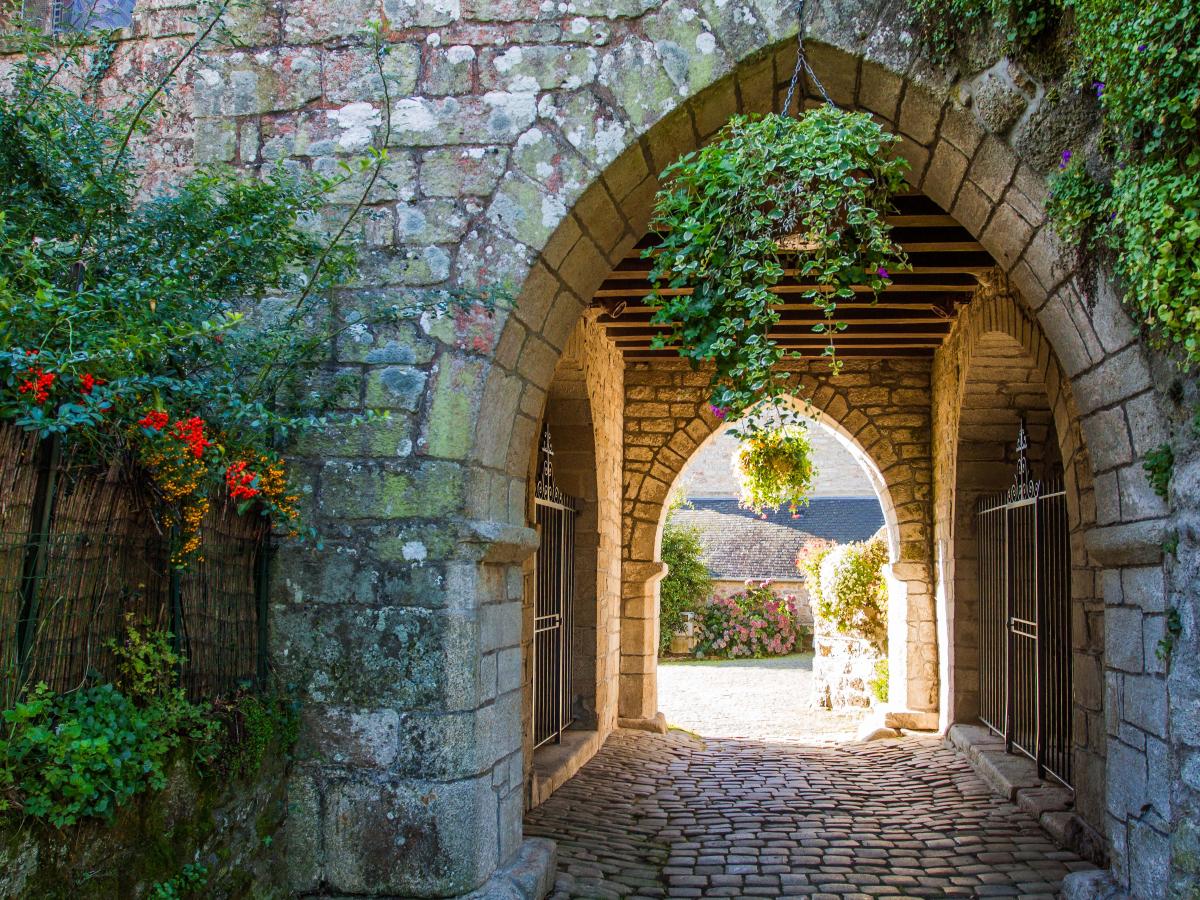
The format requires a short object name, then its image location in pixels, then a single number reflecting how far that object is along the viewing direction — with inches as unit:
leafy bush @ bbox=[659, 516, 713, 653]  716.0
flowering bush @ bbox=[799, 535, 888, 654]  411.2
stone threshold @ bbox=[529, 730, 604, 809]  213.8
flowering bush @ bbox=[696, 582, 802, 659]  722.8
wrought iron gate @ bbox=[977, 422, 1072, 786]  218.1
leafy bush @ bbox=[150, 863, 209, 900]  101.6
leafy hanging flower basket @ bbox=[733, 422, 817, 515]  354.6
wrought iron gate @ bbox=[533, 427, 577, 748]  239.9
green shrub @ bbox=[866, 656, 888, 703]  375.5
